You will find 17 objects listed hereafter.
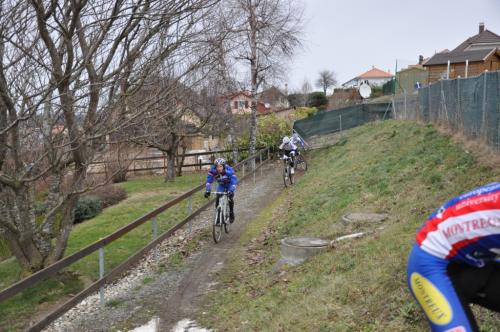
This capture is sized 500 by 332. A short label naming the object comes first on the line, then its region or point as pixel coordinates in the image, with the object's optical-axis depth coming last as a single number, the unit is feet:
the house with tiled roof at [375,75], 403.95
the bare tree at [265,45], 83.71
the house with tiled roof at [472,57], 128.72
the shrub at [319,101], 208.13
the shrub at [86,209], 60.44
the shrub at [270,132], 99.35
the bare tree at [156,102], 23.98
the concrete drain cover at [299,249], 24.89
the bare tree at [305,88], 314.88
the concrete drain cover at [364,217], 27.71
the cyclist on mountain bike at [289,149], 58.44
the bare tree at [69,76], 19.99
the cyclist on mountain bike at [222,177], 35.91
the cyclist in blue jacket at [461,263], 8.06
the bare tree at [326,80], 319.27
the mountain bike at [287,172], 58.08
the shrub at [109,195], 68.71
